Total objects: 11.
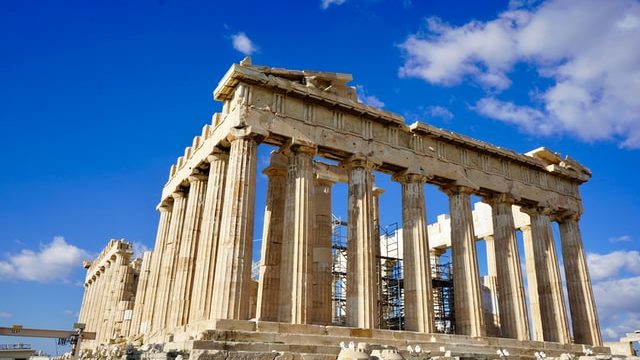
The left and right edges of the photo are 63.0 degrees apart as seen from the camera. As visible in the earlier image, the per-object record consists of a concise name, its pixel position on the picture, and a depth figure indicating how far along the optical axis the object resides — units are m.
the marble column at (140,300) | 27.20
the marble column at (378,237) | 28.68
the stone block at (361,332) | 18.97
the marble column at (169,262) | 23.94
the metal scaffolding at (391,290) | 29.92
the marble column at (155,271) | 25.50
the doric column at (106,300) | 36.12
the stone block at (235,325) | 16.16
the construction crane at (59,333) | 33.28
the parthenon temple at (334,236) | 18.56
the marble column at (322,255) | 23.14
